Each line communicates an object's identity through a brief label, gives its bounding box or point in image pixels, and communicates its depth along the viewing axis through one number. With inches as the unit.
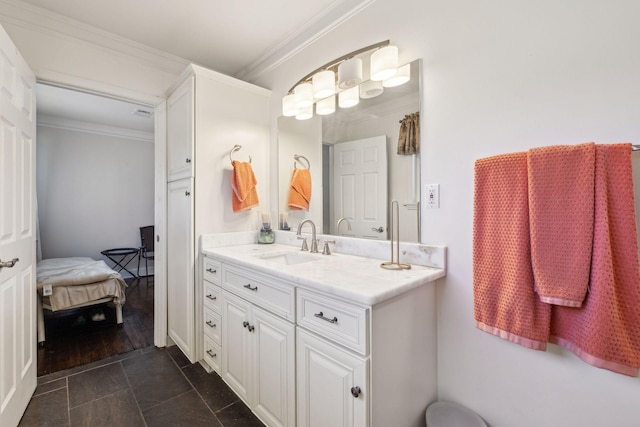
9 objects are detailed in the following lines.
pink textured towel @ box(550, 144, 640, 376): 34.5
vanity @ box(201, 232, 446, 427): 40.0
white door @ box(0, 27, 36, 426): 53.1
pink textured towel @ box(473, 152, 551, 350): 40.9
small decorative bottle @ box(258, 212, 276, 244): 90.5
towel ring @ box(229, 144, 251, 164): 86.8
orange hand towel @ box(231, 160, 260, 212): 84.4
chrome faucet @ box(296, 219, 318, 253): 72.5
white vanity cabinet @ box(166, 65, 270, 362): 80.0
